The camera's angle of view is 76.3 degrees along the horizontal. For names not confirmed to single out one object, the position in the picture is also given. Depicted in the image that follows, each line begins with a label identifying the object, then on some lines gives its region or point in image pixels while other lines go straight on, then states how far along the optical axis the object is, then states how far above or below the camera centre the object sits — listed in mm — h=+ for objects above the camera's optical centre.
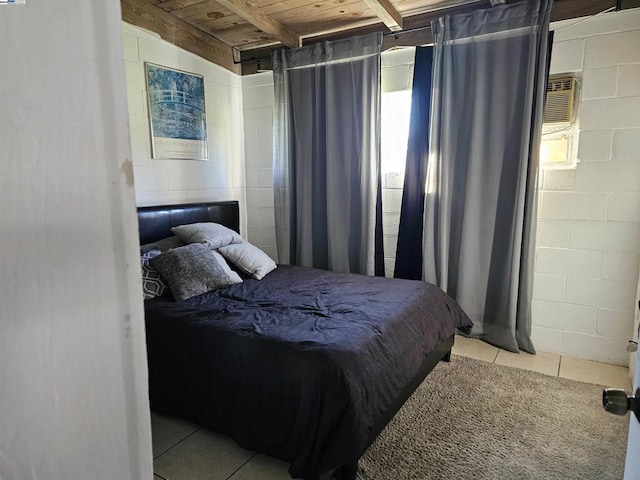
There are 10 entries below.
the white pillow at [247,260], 3020 -628
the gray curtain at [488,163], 2779 +94
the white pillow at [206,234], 3037 -442
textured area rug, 1802 -1276
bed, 1662 -855
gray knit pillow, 2533 -606
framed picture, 3238 +515
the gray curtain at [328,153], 3379 +198
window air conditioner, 2750 +523
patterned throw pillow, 2521 -666
